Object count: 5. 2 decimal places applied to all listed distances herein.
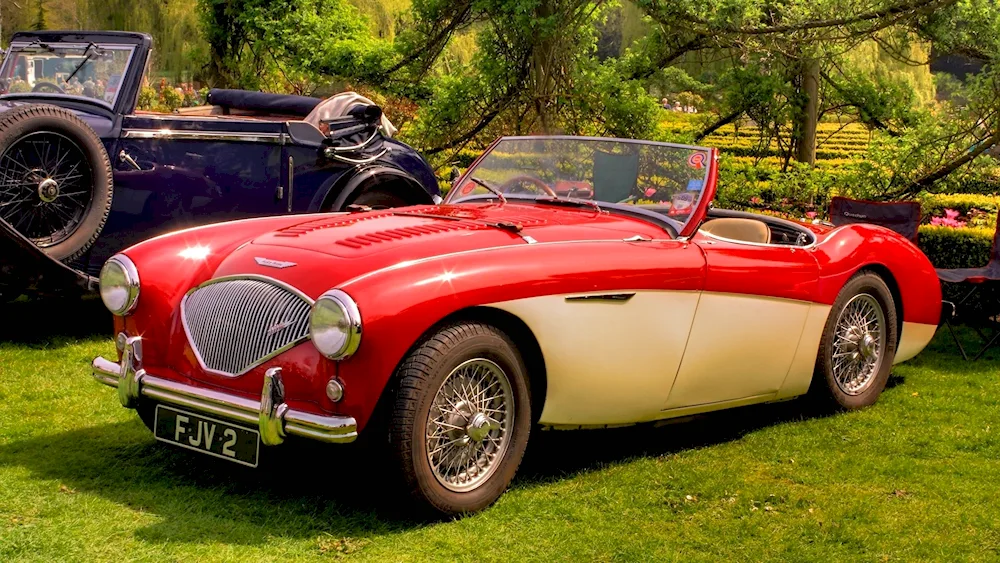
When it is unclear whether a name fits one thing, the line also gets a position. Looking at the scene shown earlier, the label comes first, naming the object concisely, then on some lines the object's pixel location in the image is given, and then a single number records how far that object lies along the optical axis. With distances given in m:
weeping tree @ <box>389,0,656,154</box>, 11.64
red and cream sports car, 4.20
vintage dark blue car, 7.19
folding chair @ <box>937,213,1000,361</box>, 7.84
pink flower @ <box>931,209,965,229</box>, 10.03
